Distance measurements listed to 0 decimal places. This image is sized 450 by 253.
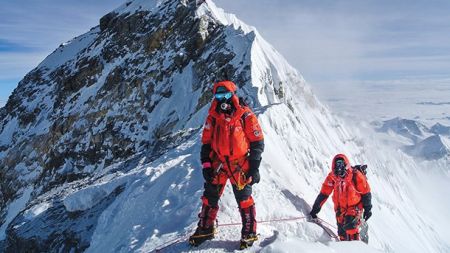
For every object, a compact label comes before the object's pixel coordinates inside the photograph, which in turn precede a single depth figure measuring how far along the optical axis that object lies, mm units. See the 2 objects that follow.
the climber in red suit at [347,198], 8367
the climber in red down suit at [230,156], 6305
